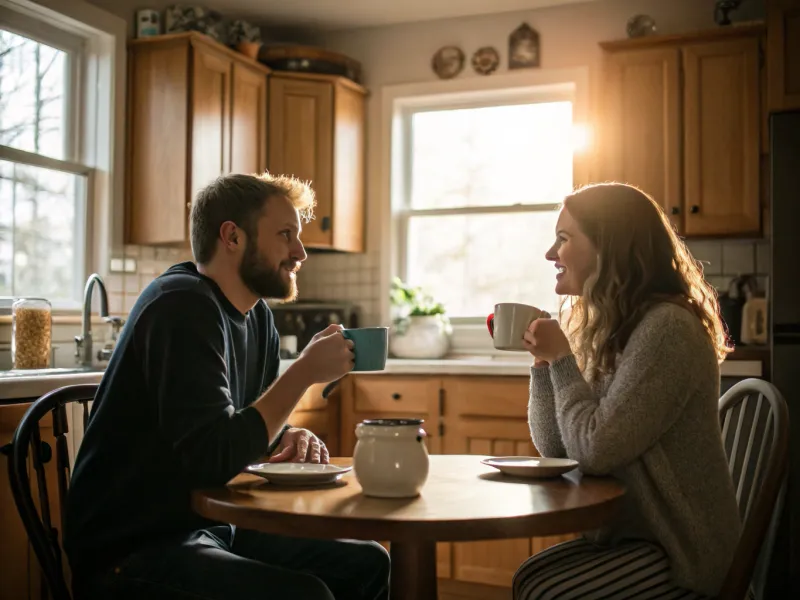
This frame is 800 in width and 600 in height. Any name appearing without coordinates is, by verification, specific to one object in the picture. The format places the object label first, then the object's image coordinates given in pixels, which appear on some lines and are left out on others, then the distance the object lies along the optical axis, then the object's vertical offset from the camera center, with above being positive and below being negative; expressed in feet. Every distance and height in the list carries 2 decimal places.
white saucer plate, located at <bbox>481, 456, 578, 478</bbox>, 5.07 -0.91
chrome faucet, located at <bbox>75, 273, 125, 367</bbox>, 10.73 -0.20
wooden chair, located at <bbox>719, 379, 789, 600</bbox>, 4.79 -1.06
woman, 4.88 -0.63
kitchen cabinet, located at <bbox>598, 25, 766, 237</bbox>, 12.52 +2.70
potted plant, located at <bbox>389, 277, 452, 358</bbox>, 14.14 -0.28
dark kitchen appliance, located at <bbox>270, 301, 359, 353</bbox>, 14.38 -0.10
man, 4.71 -0.80
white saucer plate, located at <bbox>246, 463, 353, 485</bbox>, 4.88 -0.91
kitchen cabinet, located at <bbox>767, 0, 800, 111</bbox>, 11.75 +3.38
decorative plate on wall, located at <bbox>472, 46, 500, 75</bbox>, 14.75 +4.18
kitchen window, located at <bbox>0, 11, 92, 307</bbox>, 11.41 +1.91
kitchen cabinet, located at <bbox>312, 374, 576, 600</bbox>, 11.60 -1.54
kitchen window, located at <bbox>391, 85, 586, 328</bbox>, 14.78 +2.04
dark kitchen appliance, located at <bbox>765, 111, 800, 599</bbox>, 10.36 +0.15
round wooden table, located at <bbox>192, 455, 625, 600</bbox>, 3.98 -0.96
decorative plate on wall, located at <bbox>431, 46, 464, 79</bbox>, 14.97 +4.21
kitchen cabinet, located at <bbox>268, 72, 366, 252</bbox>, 14.42 +2.78
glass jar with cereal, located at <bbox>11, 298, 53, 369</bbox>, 10.27 -0.28
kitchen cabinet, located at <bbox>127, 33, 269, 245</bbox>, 12.50 +2.58
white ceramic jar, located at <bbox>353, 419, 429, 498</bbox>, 4.47 -0.74
